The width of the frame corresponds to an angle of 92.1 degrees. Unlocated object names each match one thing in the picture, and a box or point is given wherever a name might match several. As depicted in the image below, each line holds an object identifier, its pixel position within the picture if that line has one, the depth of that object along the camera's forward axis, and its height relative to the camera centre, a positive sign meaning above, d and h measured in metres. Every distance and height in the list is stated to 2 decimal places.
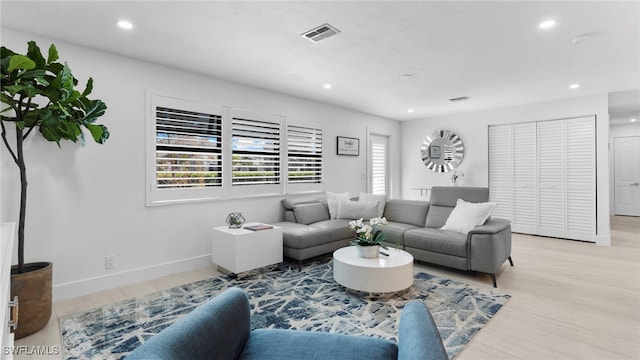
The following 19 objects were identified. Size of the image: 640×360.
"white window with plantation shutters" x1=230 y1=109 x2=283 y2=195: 4.16 +0.40
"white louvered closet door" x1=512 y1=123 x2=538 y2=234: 5.56 +0.01
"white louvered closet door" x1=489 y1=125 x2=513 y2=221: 5.82 +0.21
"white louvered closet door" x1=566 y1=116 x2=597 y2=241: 4.98 +0.01
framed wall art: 5.69 +0.65
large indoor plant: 2.21 +0.51
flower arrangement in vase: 2.99 -0.59
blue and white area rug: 2.21 -1.10
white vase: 3.00 -0.69
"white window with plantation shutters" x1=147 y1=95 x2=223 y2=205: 3.44 +0.36
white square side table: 3.29 -0.75
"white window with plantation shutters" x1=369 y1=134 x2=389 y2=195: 6.52 +0.33
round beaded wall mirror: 6.38 +0.63
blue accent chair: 0.95 -0.58
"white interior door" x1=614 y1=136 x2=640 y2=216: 7.70 +0.11
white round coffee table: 2.74 -0.84
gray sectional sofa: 3.25 -0.63
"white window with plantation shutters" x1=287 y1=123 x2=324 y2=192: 4.87 +0.39
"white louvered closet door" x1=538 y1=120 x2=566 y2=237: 5.27 +0.03
